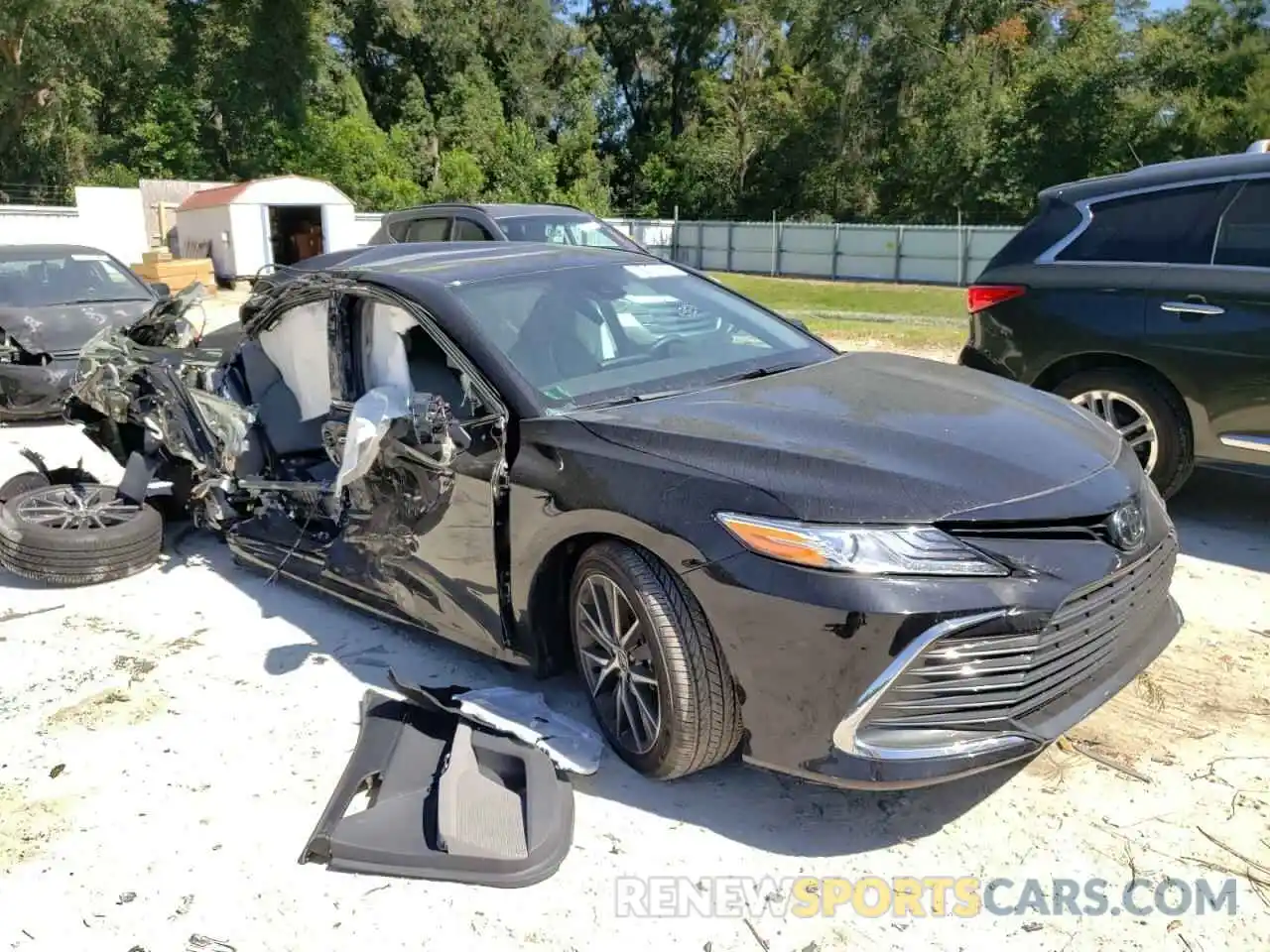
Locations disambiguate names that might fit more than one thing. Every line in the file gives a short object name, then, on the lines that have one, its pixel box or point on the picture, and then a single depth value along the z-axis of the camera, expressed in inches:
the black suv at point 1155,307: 193.2
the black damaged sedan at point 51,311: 337.4
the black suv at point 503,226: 414.6
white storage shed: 924.0
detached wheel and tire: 193.0
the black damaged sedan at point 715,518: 102.6
